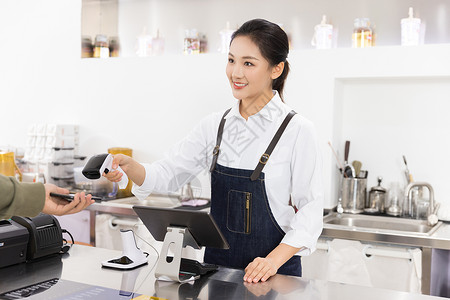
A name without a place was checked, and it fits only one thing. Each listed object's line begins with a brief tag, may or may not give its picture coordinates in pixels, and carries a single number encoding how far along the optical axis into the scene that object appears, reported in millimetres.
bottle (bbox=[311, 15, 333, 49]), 3461
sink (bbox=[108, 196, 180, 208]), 3740
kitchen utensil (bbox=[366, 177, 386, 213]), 3449
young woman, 1972
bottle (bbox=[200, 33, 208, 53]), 3950
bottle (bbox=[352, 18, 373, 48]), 3371
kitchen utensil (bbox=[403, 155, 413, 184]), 3424
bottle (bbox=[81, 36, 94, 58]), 4266
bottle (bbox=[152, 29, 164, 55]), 4148
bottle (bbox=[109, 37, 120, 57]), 4336
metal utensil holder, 3436
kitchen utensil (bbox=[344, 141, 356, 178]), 3454
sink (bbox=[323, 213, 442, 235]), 3191
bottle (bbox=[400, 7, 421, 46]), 3260
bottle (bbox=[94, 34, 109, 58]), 4262
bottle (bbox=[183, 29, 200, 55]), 3898
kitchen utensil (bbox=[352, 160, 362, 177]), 3559
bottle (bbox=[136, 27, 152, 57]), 4113
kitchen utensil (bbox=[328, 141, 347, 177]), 3467
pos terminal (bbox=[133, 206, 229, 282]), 1677
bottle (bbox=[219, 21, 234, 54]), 3720
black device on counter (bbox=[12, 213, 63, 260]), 1979
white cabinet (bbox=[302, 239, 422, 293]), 2785
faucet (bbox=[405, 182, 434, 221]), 3225
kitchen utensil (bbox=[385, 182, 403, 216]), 3393
